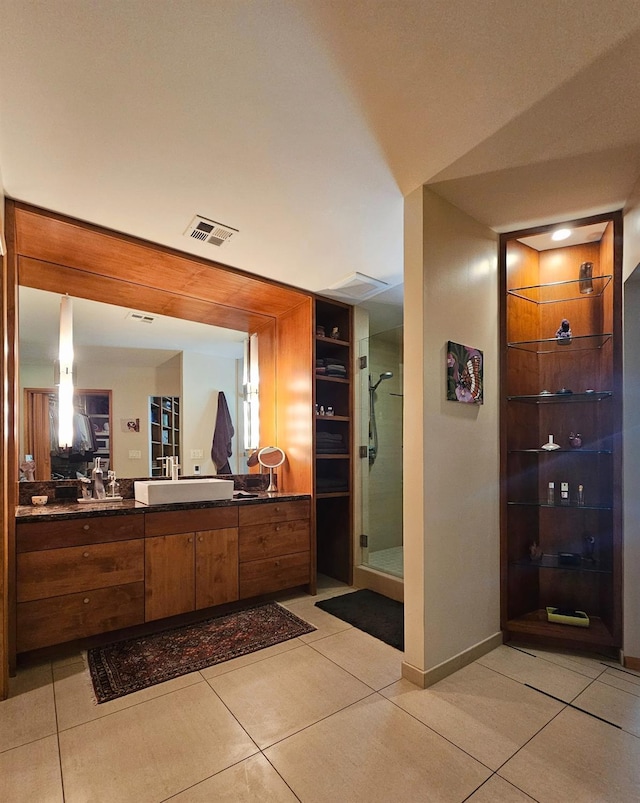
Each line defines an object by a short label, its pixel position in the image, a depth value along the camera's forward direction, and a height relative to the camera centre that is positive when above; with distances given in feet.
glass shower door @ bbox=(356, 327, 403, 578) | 12.15 -1.24
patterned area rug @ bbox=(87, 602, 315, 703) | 7.07 -4.74
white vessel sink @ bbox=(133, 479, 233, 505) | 9.14 -1.99
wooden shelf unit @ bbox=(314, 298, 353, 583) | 12.00 -1.17
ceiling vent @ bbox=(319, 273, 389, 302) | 10.58 +3.08
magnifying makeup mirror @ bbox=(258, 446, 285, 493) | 12.25 -1.58
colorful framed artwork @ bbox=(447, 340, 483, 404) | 7.38 +0.52
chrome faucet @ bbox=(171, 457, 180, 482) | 10.98 -1.68
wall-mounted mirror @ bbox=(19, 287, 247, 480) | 9.61 +0.98
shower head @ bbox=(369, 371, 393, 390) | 12.62 +0.81
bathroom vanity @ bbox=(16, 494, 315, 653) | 7.51 -3.30
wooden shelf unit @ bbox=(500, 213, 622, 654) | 7.97 -0.67
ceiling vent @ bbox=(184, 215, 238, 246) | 7.84 +3.37
